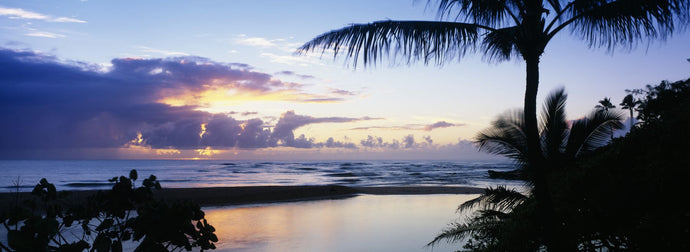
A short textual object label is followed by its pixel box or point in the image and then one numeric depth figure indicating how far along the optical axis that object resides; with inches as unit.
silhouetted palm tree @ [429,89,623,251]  312.5
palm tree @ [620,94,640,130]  1959.9
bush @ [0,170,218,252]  79.4
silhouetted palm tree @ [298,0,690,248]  229.9
